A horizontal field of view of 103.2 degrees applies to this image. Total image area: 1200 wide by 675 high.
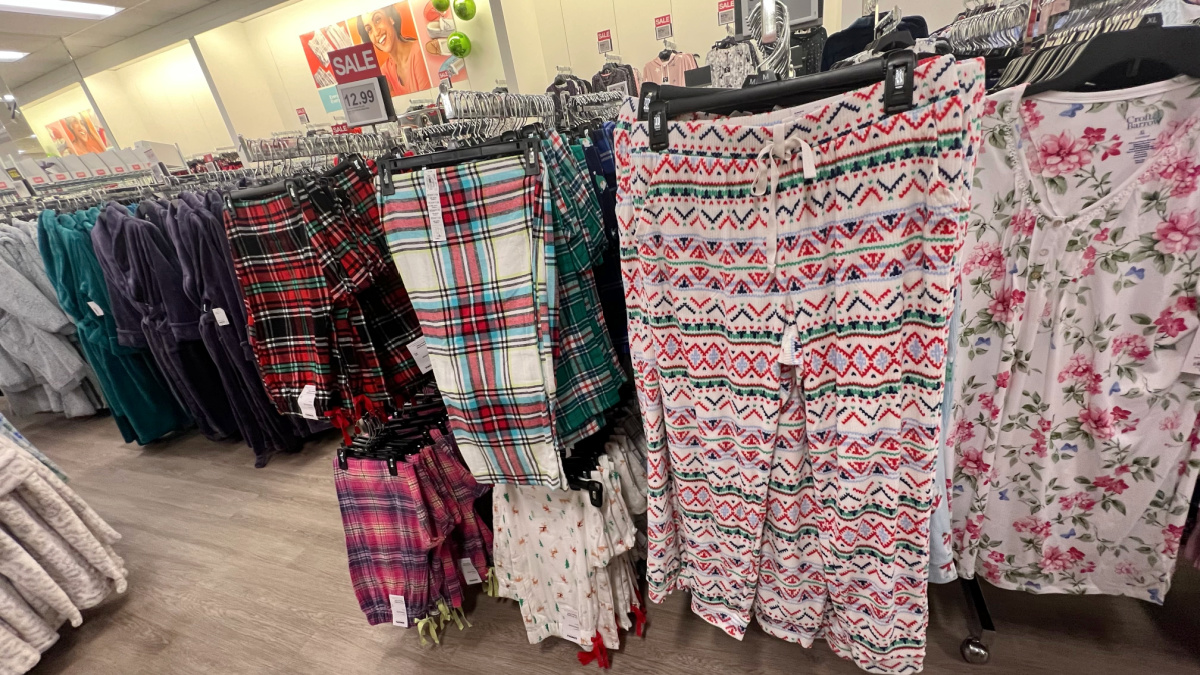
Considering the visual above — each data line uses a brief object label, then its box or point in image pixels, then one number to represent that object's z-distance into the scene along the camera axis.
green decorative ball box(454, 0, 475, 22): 4.09
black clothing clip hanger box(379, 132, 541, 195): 0.96
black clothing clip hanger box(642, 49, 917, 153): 0.64
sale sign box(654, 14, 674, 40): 3.80
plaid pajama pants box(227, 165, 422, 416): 1.24
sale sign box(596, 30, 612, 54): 4.03
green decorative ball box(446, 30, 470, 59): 4.23
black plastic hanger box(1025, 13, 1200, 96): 0.70
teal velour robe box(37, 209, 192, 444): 2.24
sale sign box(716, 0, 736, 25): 2.80
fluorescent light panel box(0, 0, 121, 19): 4.34
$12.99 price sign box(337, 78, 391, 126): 1.39
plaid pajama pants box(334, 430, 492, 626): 1.31
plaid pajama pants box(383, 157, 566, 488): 0.98
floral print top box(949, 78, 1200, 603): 0.79
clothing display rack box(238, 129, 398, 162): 2.04
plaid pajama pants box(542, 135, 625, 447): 1.05
